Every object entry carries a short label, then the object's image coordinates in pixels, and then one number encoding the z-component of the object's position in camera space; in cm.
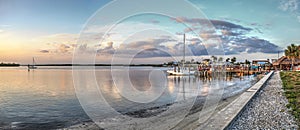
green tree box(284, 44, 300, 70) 3735
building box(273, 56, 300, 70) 4064
